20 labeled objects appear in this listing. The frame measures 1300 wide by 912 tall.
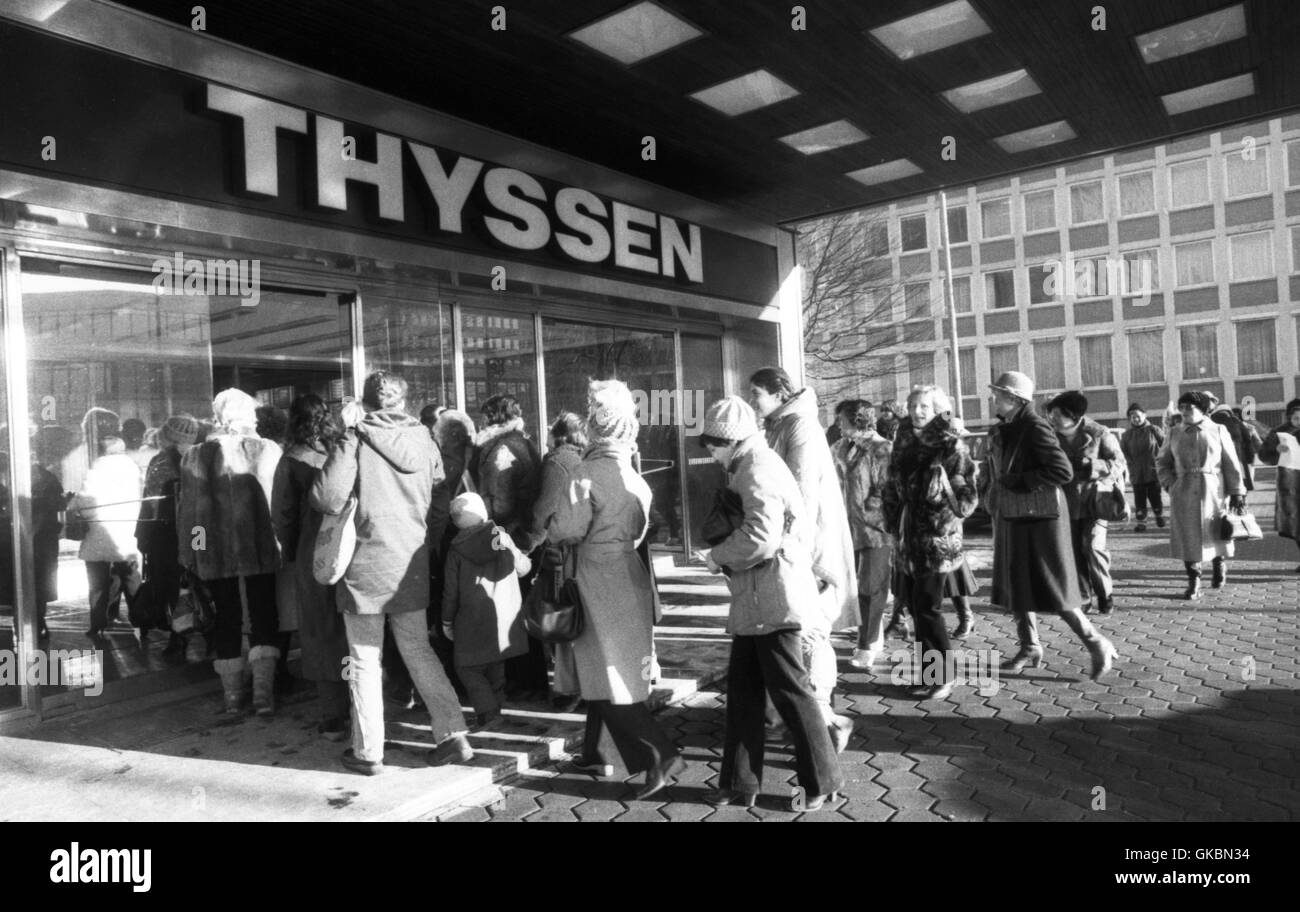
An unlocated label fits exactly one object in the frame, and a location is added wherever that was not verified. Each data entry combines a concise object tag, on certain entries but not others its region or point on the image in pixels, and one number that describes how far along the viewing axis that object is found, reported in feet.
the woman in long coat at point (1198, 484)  27.09
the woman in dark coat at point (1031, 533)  18.16
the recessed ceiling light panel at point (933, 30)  21.33
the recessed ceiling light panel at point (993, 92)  25.14
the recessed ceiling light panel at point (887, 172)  31.78
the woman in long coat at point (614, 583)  13.39
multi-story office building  100.27
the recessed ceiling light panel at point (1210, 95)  26.68
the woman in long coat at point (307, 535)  15.67
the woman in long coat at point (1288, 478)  29.50
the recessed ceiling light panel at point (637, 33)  20.38
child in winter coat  15.65
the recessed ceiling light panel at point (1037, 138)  29.22
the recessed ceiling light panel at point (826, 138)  27.84
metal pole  87.45
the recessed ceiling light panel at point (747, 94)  24.22
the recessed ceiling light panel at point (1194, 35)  22.53
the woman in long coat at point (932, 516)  17.62
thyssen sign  19.83
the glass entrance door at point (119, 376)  17.67
